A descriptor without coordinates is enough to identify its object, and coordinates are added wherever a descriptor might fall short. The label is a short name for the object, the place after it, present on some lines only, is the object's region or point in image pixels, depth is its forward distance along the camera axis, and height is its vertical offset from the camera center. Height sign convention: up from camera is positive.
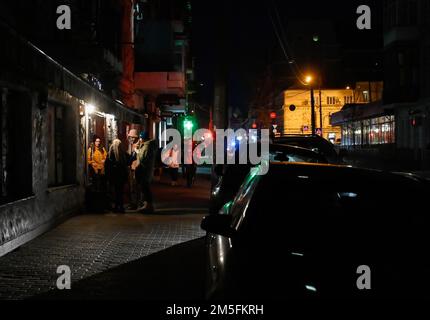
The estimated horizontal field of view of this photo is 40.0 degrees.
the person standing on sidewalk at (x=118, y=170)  13.57 -0.56
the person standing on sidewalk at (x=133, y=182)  14.28 -0.99
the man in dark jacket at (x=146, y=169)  13.48 -0.54
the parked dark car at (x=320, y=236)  3.41 -0.64
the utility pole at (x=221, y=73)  13.24 +1.68
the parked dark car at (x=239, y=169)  9.45 -0.40
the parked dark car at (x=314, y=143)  14.33 +0.03
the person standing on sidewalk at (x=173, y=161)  21.31 -0.58
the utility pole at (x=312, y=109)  38.98 +2.38
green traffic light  32.53 +1.13
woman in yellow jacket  15.88 -0.41
